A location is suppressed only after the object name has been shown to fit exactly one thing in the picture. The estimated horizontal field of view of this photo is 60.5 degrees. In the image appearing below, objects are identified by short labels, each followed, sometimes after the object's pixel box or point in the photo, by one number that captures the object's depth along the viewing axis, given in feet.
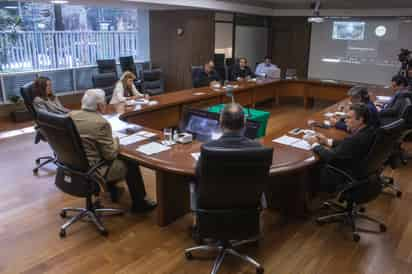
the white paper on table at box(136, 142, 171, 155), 9.14
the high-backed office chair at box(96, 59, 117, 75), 23.82
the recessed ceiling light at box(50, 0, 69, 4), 20.19
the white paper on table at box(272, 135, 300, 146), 10.16
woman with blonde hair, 15.51
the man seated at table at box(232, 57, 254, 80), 25.41
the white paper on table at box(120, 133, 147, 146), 9.86
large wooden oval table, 8.43
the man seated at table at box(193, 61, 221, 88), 22.07
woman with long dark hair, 12.26
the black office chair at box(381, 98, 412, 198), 11.85
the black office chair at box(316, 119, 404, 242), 8.40
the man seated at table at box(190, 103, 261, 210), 6.87
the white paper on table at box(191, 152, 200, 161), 8.72
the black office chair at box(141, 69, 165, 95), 23.47
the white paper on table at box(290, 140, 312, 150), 9.72
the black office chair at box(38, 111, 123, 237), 8.04
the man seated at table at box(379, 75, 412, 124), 13.69
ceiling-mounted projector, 25.45
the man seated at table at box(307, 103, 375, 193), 8.62
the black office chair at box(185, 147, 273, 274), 6.33
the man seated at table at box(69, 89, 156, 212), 8.68
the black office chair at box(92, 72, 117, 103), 19.47
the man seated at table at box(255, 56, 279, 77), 26.30
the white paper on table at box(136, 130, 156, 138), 10.48
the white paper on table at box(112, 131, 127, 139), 10.44
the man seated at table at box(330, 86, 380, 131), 12.06
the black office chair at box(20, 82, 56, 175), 12.40
